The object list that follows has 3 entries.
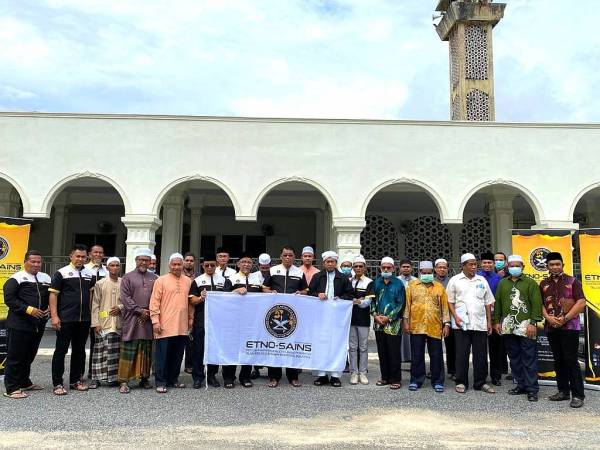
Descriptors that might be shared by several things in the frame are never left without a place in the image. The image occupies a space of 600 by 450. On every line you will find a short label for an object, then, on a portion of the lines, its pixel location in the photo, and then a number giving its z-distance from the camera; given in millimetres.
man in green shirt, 5422
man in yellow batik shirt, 5680
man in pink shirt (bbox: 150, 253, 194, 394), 5484
